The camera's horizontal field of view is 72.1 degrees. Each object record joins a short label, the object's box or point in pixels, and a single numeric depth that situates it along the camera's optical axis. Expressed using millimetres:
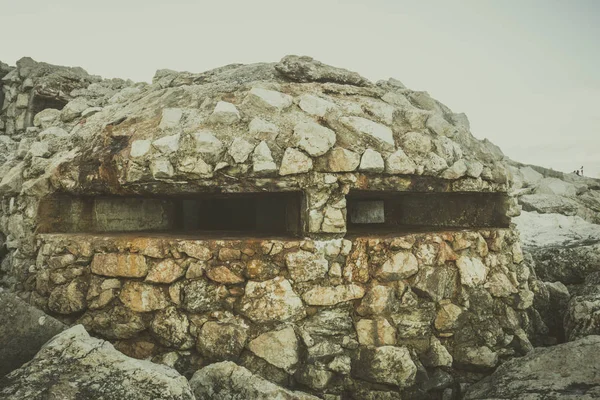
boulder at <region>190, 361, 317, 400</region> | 2299
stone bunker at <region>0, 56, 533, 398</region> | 2740
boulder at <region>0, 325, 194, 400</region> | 1839
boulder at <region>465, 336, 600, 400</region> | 2361
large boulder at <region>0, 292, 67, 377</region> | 2182
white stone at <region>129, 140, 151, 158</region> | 2921
